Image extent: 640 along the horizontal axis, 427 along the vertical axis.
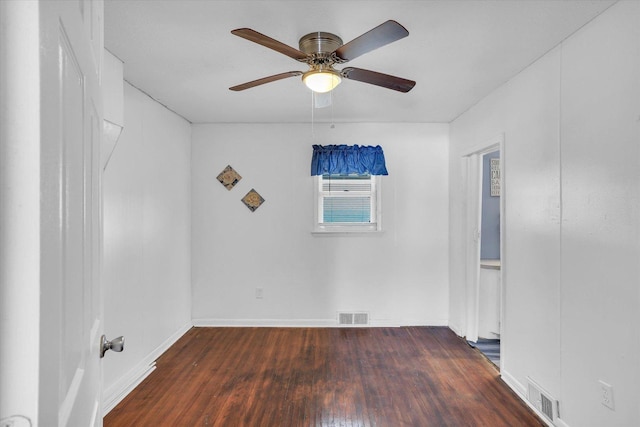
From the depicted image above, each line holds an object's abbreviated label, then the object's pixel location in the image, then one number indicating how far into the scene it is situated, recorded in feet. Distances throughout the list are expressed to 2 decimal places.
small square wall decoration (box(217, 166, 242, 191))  13.96
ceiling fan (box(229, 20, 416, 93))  5.47
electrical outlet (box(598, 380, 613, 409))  5.87
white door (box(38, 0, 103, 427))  1.55
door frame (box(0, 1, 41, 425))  1.35
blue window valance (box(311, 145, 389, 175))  13.48
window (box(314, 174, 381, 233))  14.08
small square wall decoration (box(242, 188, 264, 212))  13.96
